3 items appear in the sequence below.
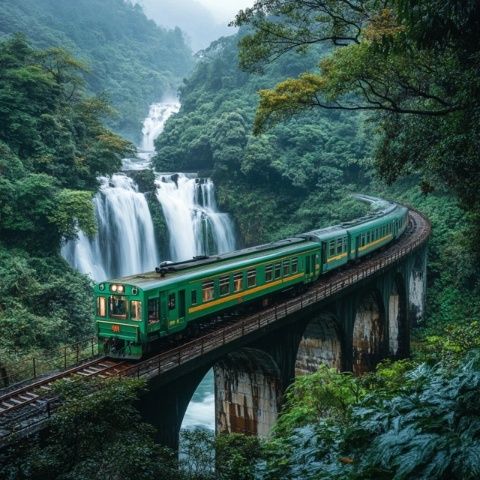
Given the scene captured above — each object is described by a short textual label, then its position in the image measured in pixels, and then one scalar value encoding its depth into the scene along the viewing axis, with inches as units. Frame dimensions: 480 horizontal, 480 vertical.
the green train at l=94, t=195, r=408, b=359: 569.9
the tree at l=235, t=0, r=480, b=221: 420.1
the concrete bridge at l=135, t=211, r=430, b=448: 561.3
